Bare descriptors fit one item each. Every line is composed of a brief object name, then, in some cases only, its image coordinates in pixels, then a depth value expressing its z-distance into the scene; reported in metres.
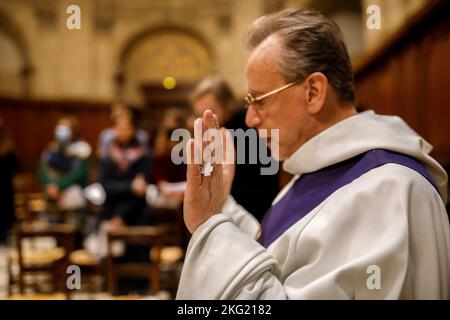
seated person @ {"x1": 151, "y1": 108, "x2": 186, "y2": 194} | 5.11
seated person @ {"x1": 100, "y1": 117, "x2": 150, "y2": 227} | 4.77
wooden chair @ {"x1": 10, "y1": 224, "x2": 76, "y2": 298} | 4.14
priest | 1.23
